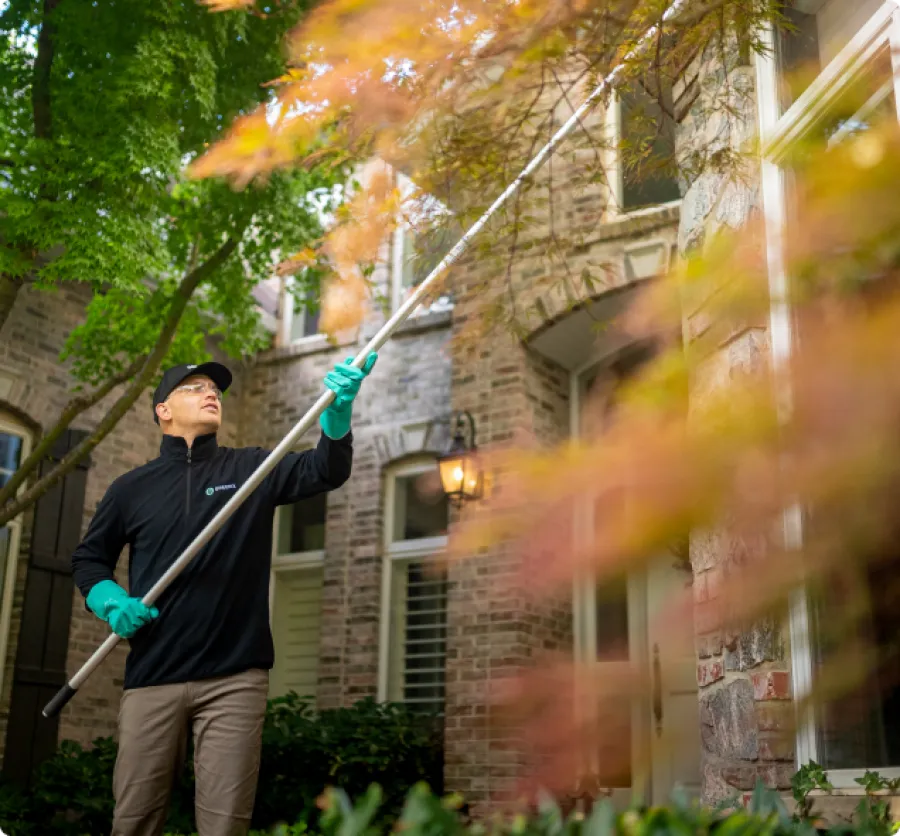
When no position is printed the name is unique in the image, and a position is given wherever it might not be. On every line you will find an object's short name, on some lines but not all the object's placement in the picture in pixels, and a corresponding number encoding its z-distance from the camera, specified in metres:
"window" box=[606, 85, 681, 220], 3.38
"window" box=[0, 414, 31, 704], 7.41
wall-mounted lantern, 6.77
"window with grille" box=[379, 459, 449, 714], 7.77
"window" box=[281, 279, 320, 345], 9.39
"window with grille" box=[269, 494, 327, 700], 8.66
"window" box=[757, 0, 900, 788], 2.59
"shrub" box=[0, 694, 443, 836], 6.55
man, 3.01
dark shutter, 7.22
